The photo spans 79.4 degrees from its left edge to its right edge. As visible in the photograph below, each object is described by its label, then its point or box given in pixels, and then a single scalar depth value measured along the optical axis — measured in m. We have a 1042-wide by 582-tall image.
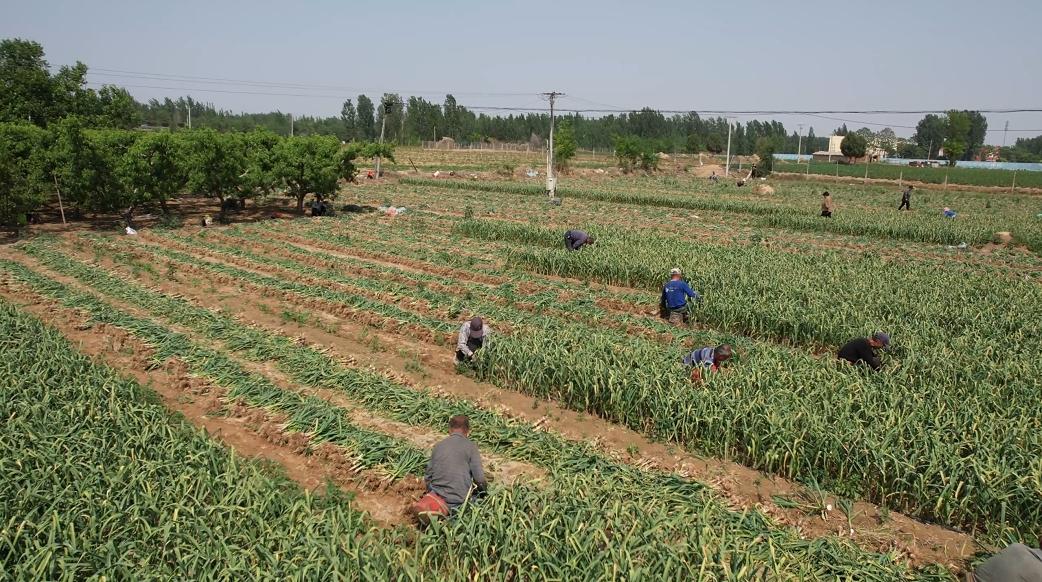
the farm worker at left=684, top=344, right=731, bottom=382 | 9.27
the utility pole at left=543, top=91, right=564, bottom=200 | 37.34
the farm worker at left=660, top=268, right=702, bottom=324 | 13.20
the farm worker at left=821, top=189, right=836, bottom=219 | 28.55
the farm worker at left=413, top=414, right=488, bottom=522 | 6.23
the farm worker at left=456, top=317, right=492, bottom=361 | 10.69
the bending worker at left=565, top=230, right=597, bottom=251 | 19.23
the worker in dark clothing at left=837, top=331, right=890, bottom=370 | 9.89
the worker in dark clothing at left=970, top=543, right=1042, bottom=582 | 5.05
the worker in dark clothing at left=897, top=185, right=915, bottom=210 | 32.47
